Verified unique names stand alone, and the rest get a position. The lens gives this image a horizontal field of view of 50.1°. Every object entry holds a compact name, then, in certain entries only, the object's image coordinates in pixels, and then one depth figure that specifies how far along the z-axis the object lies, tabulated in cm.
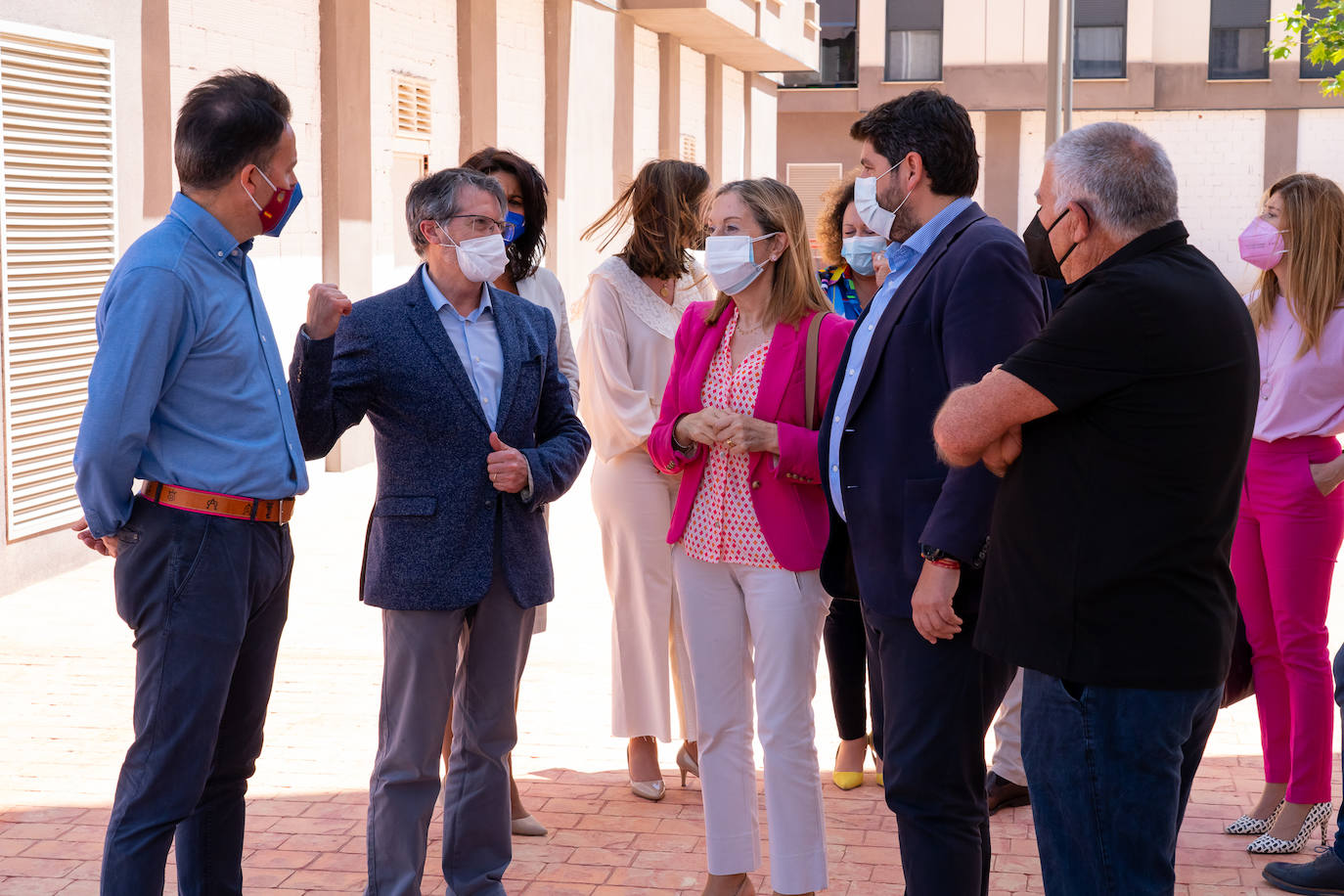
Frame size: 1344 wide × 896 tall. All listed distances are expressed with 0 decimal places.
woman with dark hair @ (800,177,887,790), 545
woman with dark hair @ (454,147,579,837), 523
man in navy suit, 337
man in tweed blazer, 396
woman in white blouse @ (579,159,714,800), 521
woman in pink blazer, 412
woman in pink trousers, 466
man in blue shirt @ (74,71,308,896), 335
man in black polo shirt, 280
